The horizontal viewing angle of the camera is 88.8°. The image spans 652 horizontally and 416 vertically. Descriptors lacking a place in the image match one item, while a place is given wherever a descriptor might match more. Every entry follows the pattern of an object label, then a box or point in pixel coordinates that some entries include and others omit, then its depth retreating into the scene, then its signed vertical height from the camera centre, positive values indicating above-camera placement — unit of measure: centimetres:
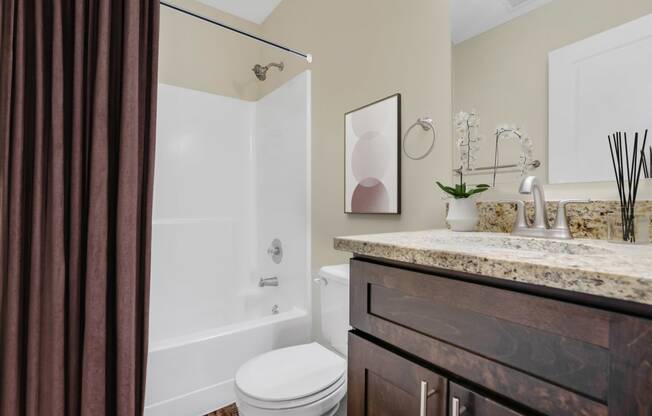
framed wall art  147 +26
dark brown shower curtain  94 +1
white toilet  109 -60
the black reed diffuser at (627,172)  82 +11
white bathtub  152 -74
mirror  86 +39
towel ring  132 +35
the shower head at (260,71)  229 +97
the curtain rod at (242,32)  138 +86
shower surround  206 -3
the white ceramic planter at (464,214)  112 +0
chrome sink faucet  93 -2
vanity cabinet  42 -22
